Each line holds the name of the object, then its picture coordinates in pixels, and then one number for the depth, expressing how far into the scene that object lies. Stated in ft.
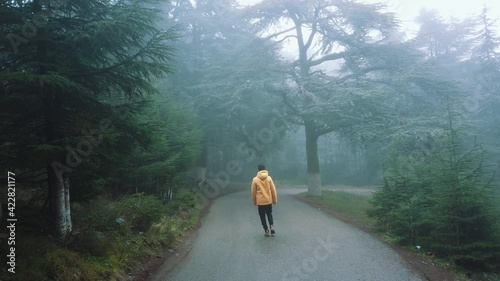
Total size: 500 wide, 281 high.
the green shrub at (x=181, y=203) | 40.97
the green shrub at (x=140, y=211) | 27.30
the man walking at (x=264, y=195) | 30.30
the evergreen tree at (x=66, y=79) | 17.81
